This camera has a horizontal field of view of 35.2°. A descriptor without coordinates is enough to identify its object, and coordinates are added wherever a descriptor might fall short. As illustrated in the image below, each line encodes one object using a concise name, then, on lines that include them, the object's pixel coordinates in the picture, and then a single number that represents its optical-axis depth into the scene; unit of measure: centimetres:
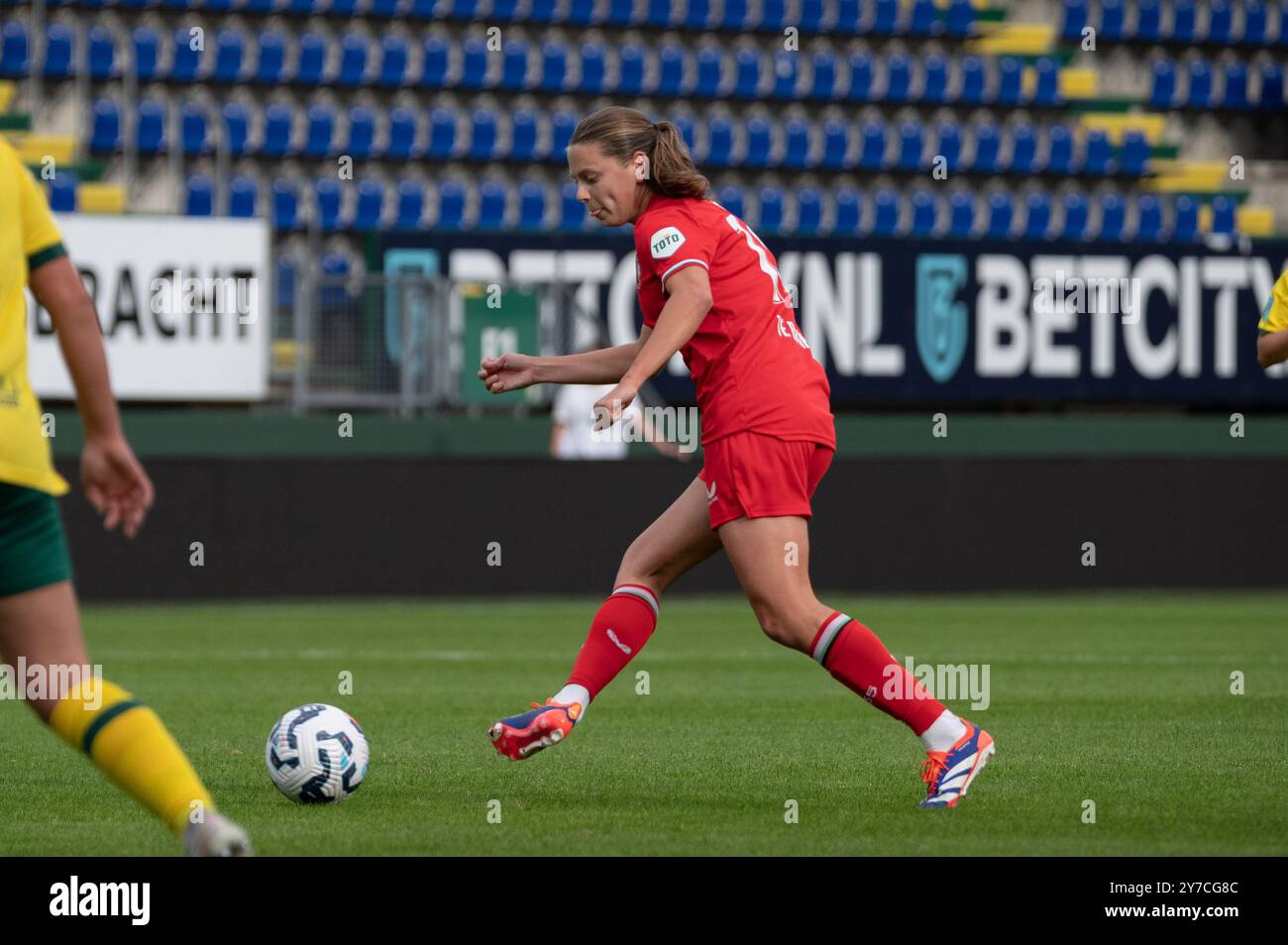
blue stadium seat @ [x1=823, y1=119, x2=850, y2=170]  2327
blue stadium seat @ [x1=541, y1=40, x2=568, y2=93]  2253
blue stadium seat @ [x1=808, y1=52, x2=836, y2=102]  2375
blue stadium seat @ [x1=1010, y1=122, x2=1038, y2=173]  2397
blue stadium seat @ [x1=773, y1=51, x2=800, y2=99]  2366
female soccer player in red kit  604
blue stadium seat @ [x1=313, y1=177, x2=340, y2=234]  2083
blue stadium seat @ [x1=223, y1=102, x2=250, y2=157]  2091
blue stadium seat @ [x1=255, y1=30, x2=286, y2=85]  2139
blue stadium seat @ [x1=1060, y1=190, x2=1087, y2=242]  2367
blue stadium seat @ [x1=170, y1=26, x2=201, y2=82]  2088
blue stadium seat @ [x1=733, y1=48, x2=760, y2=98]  2348
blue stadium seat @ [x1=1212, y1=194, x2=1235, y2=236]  2389
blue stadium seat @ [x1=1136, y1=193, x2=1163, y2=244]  2366
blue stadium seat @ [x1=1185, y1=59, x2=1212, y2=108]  2542
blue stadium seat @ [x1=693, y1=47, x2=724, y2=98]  2325
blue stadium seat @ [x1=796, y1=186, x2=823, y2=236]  2252
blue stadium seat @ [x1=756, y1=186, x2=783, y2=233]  2234
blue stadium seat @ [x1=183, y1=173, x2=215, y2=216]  1988
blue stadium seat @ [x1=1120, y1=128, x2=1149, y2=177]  2436
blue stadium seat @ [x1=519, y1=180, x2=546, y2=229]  2169
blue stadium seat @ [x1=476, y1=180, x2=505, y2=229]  2159
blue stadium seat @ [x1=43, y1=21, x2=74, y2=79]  2008
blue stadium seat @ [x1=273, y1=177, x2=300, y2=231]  2061
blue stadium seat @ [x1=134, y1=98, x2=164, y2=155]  2031
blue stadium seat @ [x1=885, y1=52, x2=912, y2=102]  2398
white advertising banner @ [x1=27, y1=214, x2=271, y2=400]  1712
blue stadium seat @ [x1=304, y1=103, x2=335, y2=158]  2131
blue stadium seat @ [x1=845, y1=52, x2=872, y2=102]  2388
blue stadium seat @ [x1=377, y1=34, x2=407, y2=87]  2194
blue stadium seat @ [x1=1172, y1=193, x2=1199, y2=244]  2336
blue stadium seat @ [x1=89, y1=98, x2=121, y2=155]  2025
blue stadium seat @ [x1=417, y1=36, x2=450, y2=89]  2222
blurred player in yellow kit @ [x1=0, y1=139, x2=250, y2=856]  426
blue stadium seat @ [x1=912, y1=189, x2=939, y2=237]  2306
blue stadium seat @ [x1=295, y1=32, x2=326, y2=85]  2156
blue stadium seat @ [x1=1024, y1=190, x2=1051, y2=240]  2353
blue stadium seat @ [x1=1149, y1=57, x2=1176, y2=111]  2539
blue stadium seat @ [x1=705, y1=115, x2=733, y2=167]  2281
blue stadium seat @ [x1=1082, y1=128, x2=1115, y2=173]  2420
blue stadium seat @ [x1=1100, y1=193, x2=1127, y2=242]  2356
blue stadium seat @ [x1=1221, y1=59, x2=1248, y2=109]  2556
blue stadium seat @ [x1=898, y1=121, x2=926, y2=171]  2353
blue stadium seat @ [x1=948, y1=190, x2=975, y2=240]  2323
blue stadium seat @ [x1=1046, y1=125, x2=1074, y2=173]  2408
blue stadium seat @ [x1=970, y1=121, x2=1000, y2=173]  2381
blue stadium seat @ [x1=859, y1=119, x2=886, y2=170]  2339
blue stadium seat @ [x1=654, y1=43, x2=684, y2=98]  2298
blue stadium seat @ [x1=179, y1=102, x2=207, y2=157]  2032
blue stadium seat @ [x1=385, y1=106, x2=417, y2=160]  2159
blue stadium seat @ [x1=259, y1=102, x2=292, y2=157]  2116
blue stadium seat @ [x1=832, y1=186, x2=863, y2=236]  2269
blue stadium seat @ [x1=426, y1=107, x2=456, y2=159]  2178
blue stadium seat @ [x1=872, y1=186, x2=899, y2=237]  2284
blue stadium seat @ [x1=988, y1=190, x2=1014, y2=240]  2334
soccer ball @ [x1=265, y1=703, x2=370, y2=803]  635
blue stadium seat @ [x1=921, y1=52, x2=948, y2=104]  2412
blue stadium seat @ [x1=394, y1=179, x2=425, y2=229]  2117
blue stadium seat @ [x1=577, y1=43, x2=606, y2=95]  2264
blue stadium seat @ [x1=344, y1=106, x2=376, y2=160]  2144
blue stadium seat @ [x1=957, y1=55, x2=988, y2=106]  2419
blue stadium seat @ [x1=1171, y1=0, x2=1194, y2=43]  2592
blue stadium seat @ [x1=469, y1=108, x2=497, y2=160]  2189
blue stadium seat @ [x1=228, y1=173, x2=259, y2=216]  2018
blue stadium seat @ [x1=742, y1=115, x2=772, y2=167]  2300
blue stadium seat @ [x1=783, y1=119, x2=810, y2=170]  2314
